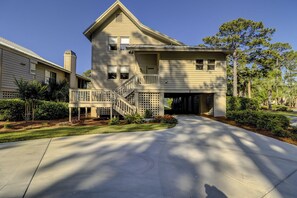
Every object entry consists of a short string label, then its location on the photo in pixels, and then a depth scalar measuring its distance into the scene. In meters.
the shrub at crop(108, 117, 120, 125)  10.12
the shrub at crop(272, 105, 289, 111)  27.25
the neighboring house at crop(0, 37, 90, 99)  13.27
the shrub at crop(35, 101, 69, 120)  12.15
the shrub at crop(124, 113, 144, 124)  10.38
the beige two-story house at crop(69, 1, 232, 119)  12.63
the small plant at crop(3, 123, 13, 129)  8.93
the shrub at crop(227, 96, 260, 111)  14.00
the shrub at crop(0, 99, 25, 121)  10.95
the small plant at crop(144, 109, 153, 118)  12.28
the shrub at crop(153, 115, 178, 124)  10.35
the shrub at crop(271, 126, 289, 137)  7.38
